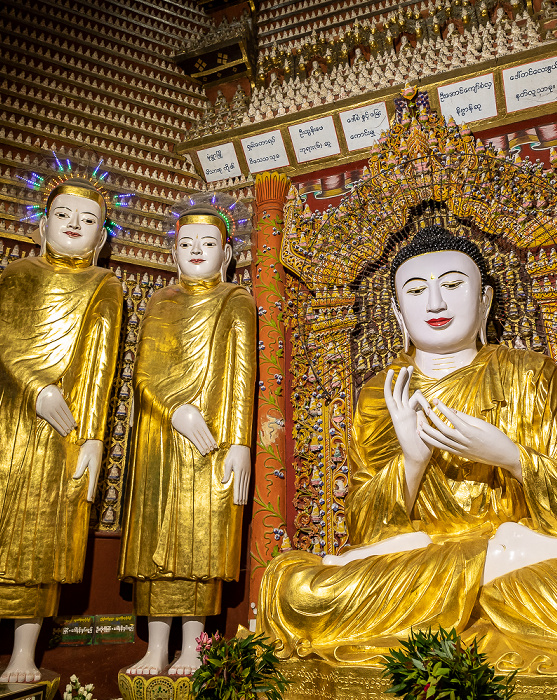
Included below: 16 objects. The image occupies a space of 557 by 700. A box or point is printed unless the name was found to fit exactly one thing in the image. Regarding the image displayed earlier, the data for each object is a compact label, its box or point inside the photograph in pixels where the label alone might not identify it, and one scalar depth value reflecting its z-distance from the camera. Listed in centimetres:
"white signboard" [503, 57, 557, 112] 490
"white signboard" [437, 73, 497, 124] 503
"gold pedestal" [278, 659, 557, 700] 252
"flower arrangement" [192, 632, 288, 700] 266
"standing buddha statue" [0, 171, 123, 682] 395
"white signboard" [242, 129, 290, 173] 559
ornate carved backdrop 426
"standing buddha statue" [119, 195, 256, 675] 401
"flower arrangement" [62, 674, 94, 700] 389
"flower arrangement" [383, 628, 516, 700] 224
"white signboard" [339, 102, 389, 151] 533
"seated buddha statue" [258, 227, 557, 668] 298
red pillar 439
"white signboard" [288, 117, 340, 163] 544
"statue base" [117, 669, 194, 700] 369
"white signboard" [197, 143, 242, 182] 574
